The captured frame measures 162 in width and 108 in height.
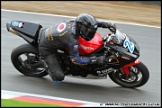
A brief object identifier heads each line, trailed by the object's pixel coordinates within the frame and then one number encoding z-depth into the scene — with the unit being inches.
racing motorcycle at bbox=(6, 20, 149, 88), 552.1
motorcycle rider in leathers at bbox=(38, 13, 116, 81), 539.8
